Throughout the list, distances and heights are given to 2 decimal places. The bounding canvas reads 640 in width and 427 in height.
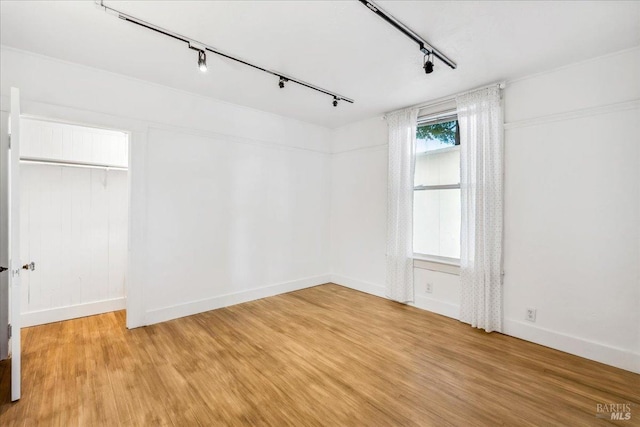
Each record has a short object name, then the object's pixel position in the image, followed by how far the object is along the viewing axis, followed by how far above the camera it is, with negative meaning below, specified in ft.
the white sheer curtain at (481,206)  10.57 +0.36
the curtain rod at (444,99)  10.45 +4.90
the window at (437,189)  12.39 +1.18
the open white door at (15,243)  6.54 -0.71
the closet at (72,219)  10.87 -0.27
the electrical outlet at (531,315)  9.87 -3.42
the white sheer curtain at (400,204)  13.28 +0.52
